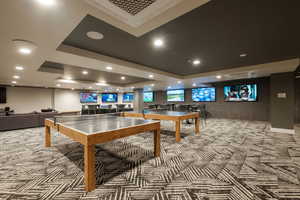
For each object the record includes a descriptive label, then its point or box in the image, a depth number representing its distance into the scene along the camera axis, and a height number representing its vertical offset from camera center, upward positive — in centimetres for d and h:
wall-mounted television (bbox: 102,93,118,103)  1400 +34
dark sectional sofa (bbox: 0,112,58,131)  532 -91
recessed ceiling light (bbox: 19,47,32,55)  271 +112
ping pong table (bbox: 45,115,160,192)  173 -52
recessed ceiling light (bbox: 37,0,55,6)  138 +110
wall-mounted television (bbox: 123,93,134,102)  1516 +35
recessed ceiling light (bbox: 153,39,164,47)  289 +136
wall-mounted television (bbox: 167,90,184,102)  1099 +40
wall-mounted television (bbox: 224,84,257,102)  742 +42
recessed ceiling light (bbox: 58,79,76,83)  717 +116
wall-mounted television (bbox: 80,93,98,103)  1254 +27
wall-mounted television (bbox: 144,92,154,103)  1345 +30
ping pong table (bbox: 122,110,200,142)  387 -57
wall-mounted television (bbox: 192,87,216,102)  912 +41
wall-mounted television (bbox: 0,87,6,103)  855 +42
